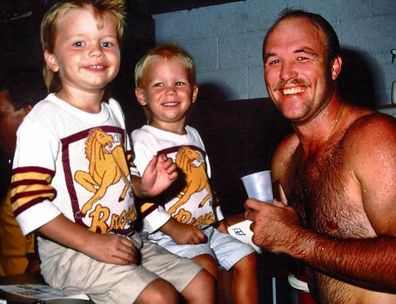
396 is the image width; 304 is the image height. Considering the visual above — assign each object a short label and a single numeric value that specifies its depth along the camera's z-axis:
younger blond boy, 2.01
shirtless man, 1.53
